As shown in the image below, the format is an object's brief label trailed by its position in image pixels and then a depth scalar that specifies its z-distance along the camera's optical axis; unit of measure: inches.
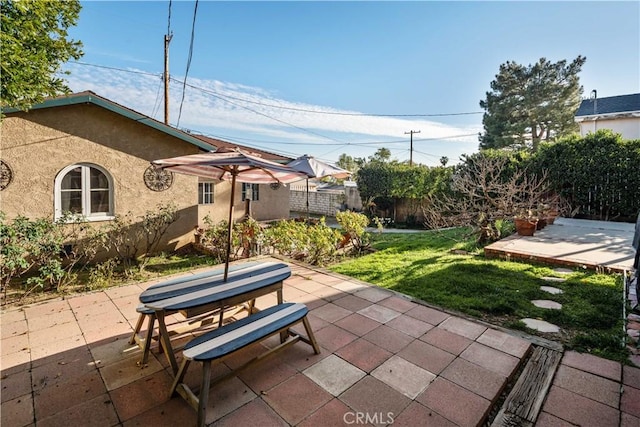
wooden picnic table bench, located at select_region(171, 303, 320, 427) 82.5
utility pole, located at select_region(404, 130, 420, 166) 1174.0
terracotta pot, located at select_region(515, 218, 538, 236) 329.1
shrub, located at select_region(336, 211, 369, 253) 310.0
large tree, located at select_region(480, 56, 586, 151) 917.8
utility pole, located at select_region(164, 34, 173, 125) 495.2
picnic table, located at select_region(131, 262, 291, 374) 102.0
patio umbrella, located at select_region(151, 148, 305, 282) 114.1
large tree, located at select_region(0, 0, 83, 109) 127.2
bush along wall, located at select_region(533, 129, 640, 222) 409.7
